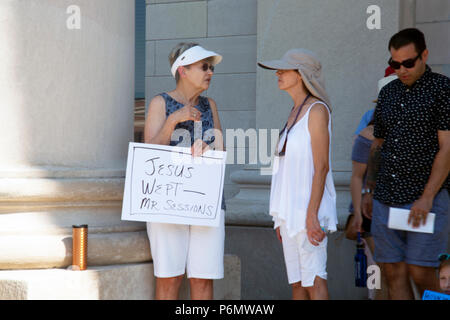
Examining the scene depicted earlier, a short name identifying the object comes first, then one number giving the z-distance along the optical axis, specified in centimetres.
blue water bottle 486
